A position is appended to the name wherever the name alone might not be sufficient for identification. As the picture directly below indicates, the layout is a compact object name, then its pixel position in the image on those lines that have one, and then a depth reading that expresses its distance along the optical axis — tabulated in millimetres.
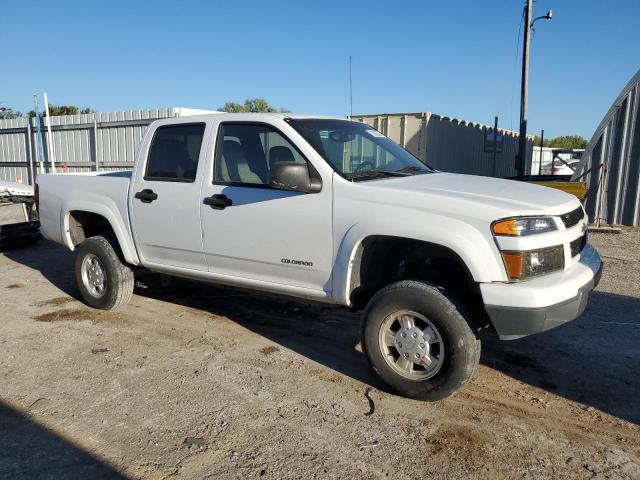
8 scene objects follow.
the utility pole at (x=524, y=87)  16906
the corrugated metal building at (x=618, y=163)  11945
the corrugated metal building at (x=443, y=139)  16594
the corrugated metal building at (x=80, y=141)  15273
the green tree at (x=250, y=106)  41969
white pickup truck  3299
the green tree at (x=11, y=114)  36362
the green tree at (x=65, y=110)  38319
